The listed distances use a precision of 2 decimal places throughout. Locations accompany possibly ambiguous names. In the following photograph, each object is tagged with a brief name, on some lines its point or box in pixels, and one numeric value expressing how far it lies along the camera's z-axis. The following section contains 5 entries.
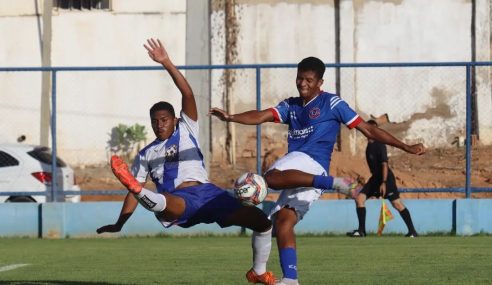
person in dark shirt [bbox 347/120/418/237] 35.53
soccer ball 18.52
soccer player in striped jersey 18.83
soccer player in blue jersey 18.64
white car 39.47
